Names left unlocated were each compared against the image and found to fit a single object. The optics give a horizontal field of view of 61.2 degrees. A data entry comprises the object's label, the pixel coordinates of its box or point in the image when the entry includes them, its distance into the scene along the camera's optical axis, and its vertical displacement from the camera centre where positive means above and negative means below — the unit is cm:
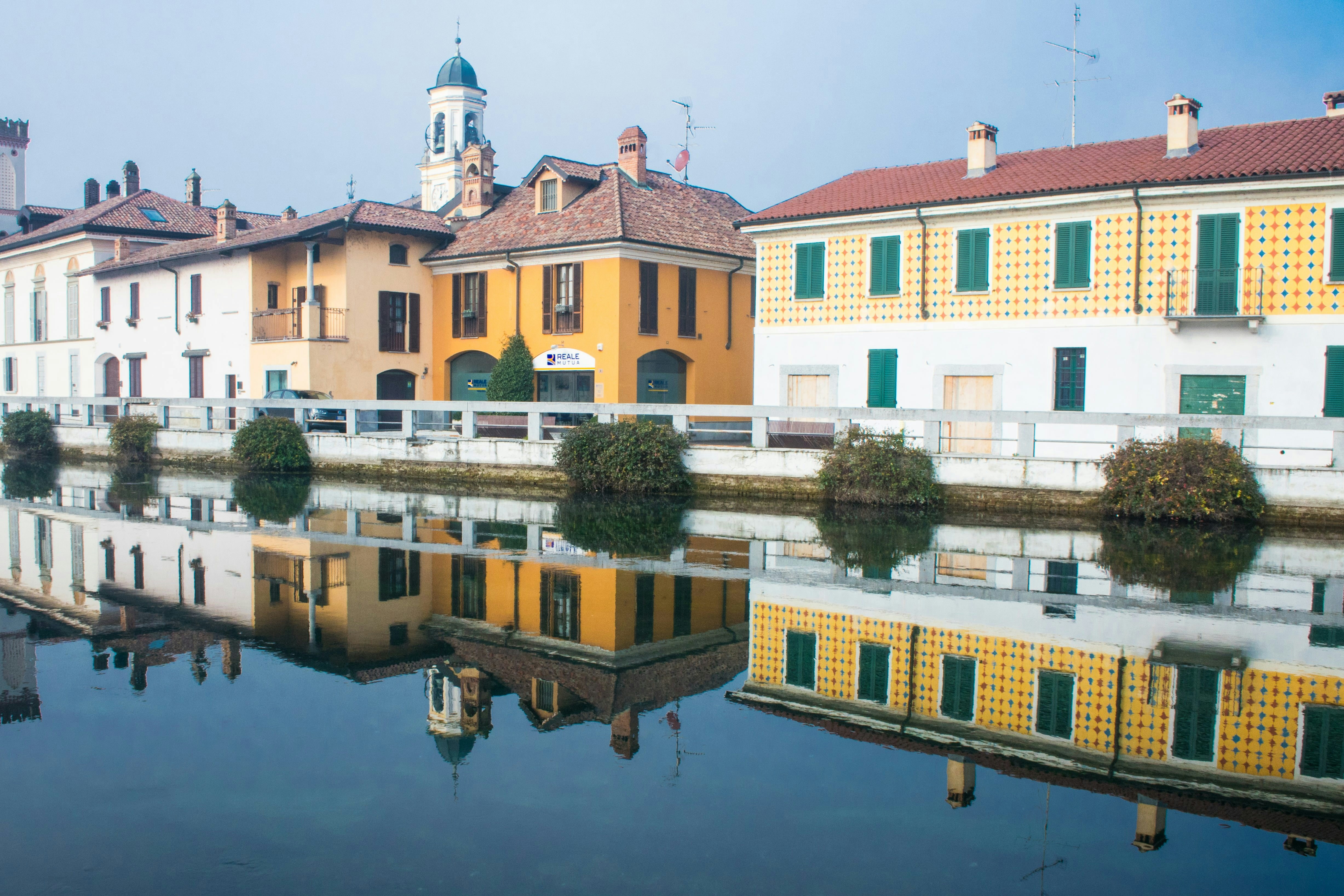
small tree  3212 +69
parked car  2831 -52
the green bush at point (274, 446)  2666 -117
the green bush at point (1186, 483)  1720 -115
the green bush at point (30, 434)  3362 -120
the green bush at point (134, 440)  2991 -118
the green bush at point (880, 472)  1928 -116
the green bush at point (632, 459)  2142 -109
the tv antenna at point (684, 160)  3853 +820
